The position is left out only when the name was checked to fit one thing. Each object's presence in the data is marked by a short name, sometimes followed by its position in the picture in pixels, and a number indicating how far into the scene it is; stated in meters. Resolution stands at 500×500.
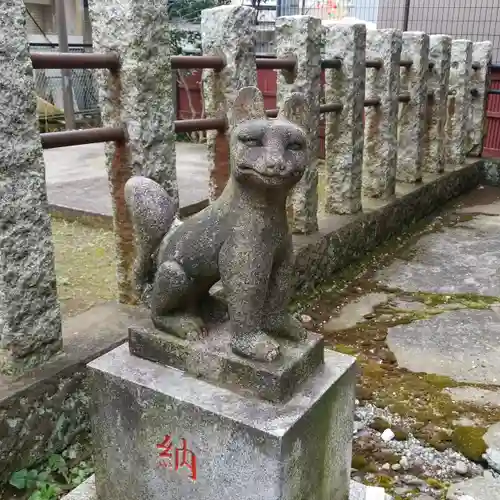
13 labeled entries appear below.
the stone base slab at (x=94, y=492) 2.05
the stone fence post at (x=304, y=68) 3.64
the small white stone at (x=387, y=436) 2.57
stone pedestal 1.64
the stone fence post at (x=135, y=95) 2.47
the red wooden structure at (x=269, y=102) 7.75
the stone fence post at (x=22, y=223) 1.99
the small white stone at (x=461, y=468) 2.39
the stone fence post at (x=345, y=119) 4.14
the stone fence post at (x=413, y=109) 5.35
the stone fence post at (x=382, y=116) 4.75
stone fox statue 1.58
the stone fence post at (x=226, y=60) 3.00
